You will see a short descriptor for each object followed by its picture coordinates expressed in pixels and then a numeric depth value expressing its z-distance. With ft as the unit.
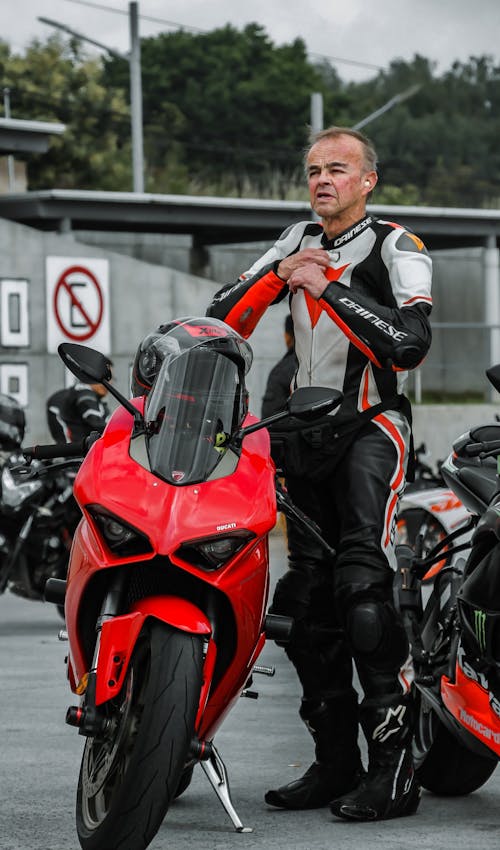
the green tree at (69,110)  171.94
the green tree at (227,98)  239.71
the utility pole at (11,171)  109.96
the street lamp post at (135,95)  122.72
